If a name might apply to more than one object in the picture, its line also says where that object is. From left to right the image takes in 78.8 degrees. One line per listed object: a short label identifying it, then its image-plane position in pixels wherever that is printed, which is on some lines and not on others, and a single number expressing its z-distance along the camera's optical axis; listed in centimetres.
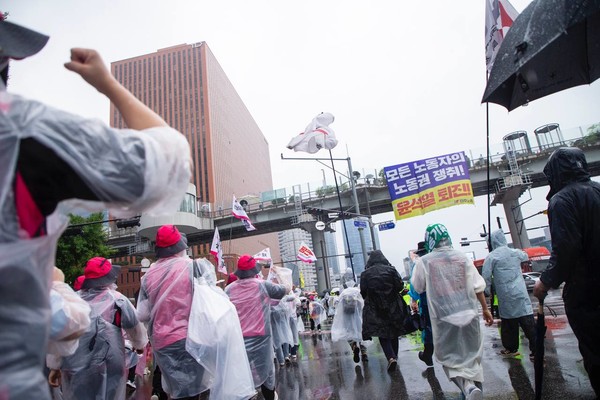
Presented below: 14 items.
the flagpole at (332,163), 1453
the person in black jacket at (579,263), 277
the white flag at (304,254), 1653
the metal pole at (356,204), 1652
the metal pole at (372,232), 1629
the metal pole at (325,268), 2817
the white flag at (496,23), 396
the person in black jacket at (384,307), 620
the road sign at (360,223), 1559
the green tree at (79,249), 2388
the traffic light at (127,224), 1167
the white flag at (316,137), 1400
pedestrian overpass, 2612
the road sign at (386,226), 1584
